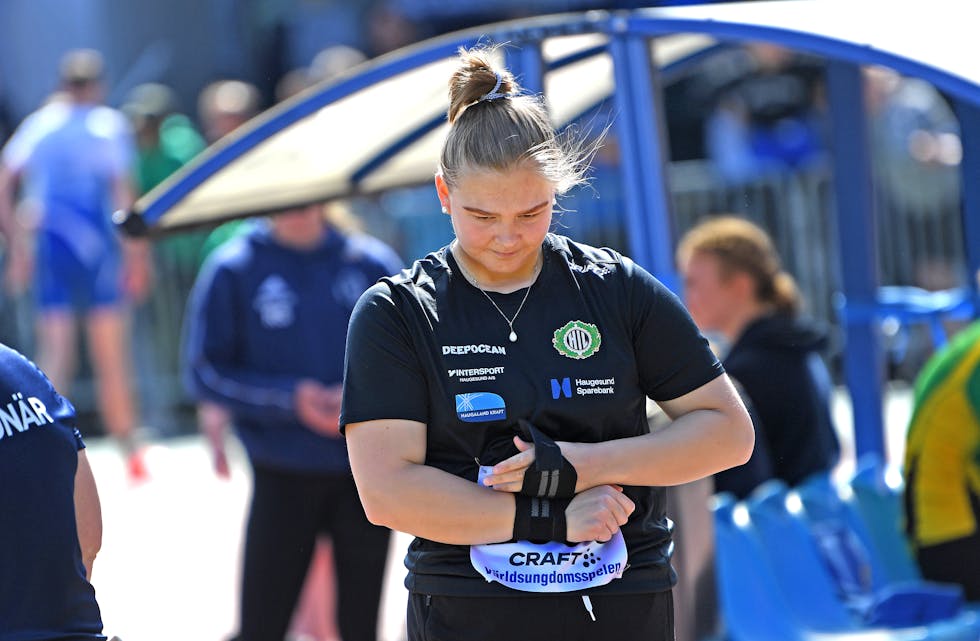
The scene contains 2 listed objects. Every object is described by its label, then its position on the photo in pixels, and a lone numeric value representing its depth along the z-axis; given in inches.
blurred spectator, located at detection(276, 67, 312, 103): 882.8
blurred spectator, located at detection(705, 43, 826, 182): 1026.1
